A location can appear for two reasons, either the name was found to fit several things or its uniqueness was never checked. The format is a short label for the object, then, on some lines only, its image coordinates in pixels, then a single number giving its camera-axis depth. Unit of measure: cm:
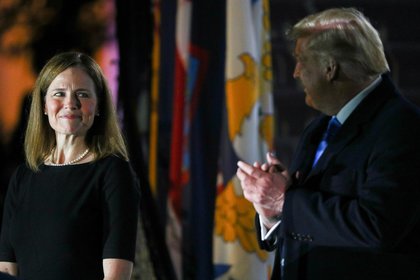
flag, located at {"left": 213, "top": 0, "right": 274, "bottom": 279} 1066
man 850
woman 854
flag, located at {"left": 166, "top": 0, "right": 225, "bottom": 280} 1109
